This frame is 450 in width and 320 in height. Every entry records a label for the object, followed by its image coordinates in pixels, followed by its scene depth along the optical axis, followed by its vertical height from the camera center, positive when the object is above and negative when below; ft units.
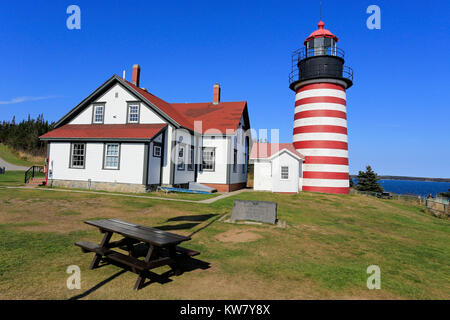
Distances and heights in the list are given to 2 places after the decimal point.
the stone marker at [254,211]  31.63 -4.84
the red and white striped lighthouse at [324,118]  70.85 +16.83
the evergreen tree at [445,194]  118.14 -6.86
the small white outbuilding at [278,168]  69.56 +1.75
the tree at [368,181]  146.00 -2.23
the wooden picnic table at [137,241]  13.87 -5.10
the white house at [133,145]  56.65 +6.12
